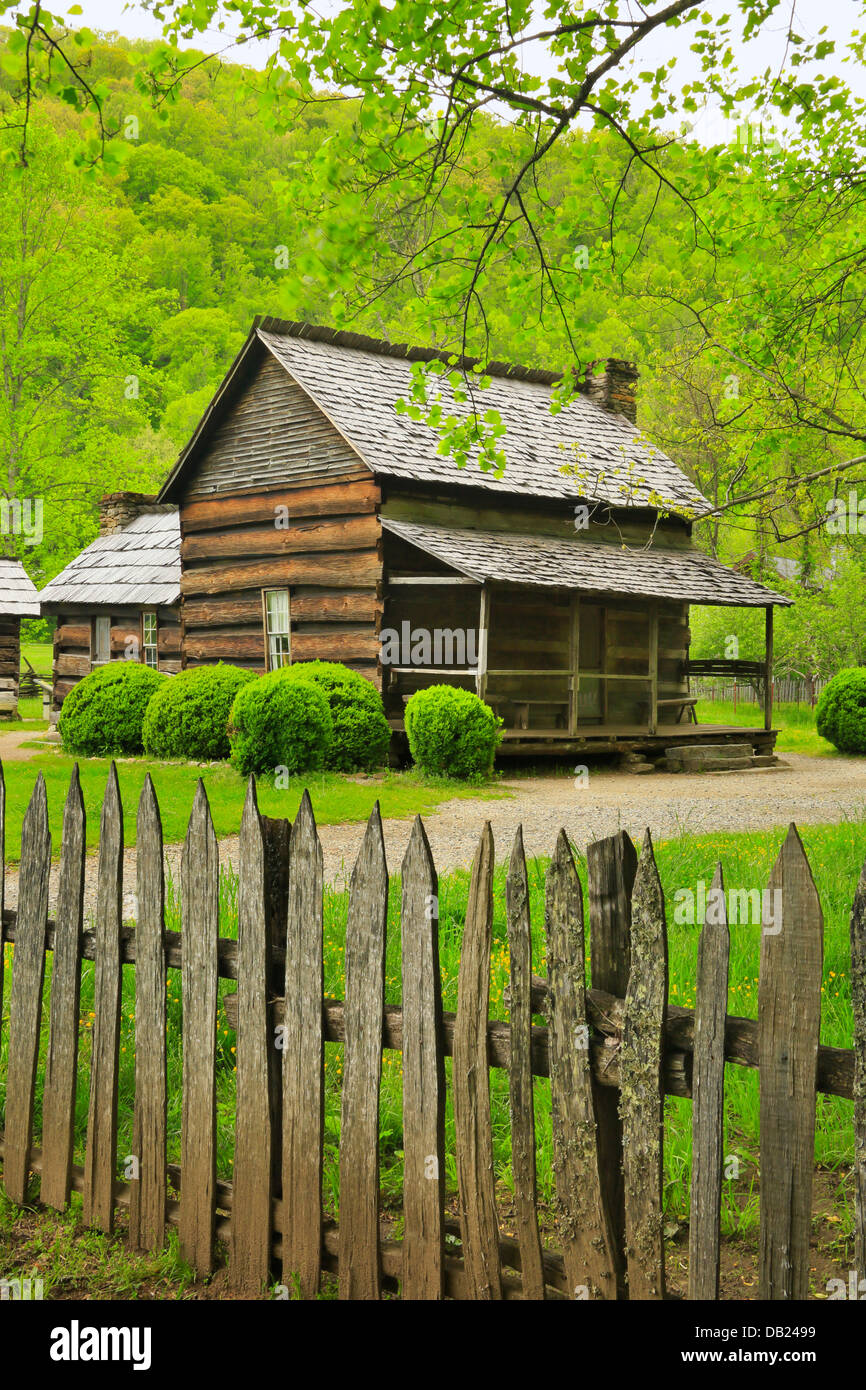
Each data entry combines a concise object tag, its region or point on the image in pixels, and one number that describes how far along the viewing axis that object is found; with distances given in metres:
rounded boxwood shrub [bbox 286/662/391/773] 15.19
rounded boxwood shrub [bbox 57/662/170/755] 17.34
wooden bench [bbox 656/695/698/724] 21.00
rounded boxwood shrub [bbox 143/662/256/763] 16.03
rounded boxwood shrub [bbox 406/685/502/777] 14.91
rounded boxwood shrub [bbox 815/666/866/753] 20.69
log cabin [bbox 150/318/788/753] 17.47
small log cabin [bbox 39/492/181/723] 24.64
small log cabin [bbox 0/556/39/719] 27.52
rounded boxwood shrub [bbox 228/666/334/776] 14.35
